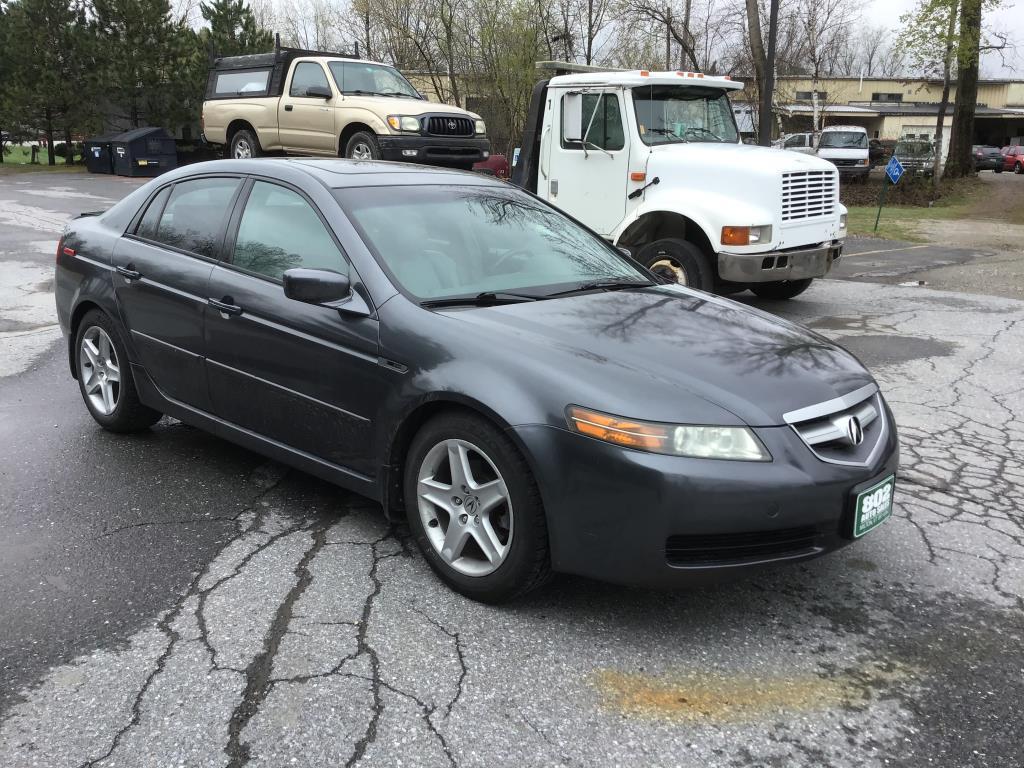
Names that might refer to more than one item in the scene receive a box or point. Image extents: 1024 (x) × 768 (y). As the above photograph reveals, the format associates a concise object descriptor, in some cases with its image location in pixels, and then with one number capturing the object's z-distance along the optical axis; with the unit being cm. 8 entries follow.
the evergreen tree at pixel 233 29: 3275
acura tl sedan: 294
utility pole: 1648
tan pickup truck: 1353
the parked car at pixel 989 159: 4897
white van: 3138
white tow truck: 814
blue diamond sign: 1939
